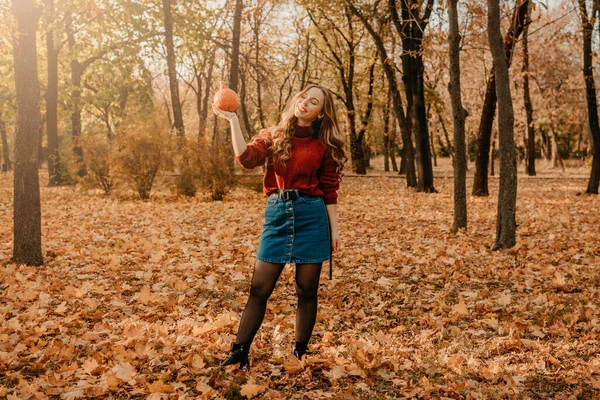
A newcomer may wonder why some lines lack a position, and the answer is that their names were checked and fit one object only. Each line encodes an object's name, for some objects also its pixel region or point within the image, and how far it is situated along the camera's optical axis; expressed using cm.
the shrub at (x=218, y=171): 1408
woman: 345
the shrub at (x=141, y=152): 1406
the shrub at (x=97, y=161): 1536
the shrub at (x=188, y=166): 1407
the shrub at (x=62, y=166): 1886
